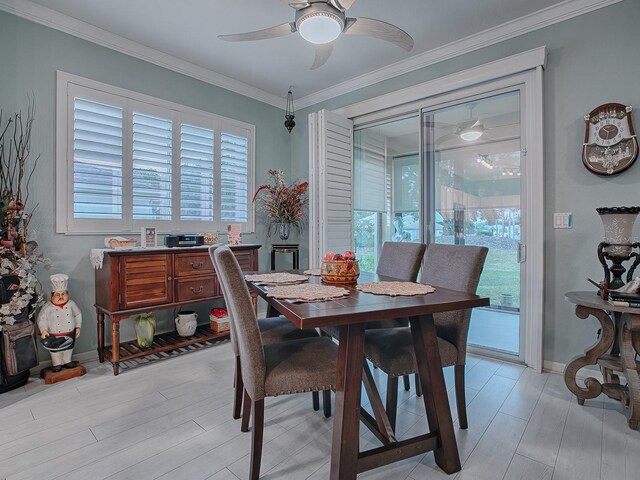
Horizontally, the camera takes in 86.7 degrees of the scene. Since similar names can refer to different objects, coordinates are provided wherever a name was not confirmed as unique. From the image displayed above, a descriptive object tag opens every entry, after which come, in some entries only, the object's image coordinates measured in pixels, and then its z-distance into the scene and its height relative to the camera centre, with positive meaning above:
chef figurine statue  2.50 -0.61
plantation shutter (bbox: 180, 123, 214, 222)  3.50 +0.75
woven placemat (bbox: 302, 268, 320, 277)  2.33 -0.20
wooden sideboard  2.64 -0.38
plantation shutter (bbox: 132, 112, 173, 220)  3.16 +0.73
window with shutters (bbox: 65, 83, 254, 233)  2.85 +0.77
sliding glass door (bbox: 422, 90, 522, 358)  2.93 +0.47
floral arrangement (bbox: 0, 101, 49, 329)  2.27 +0.10
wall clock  2.33 +0.74
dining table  1.34 -0.57
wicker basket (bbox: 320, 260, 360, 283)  2.00 -0.16
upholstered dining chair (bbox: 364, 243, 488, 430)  1.73 -0.54
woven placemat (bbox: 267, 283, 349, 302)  1.54 -0.24
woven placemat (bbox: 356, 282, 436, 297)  1.67 -0.24
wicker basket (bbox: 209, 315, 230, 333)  3.39 -0.81
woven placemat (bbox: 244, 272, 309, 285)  2.03 -0.22
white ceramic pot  3.23 -0.78
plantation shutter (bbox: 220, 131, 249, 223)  3.86 +0.77
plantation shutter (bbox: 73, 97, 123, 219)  2.82 +0.71
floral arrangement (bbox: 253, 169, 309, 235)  3.94 +0.49
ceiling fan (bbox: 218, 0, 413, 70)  1.95 +1.36
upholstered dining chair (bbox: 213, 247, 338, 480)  1.41 -0.55
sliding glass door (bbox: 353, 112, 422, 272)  3.78 +0.70
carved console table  1.90 -0.68
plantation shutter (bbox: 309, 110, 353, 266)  3.55 +0.66
